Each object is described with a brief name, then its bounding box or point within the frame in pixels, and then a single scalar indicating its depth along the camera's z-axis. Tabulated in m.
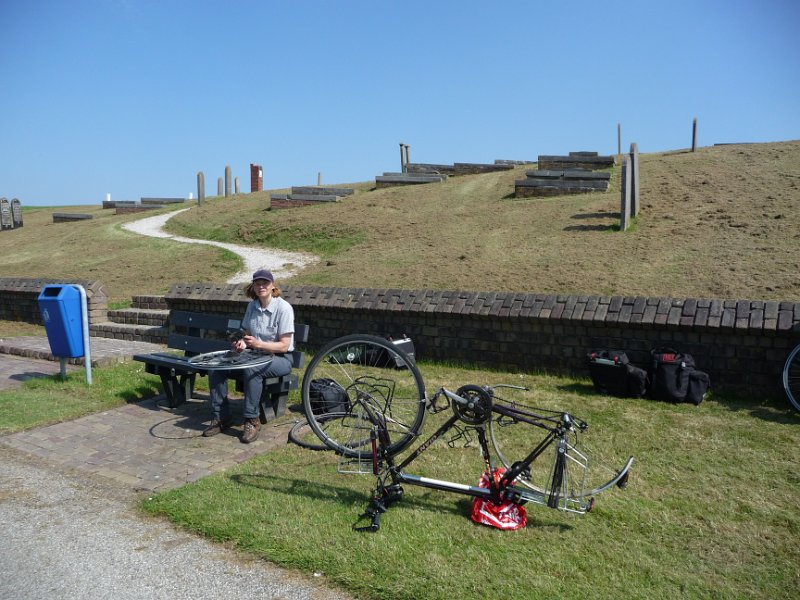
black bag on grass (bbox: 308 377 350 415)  5.74
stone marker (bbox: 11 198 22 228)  28.62
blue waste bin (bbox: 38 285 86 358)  7.20
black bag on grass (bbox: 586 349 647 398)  6.26
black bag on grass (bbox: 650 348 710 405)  6.08
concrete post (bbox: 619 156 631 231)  11.36
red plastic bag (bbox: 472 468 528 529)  3.79
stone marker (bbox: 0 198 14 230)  28.91
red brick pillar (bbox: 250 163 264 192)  36.97
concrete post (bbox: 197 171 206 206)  27.36
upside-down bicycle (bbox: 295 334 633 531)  3.78
